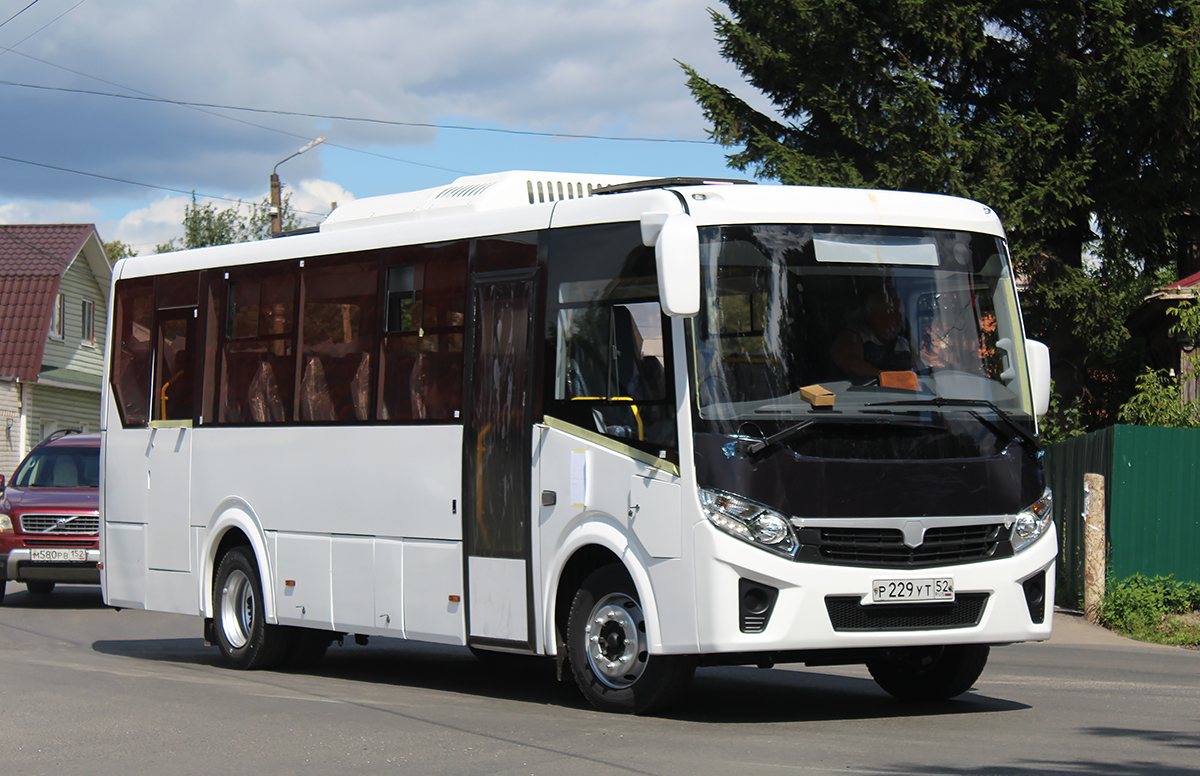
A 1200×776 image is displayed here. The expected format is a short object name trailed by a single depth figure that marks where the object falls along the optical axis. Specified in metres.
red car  19.16
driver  8.97
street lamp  34.34
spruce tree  24.23
